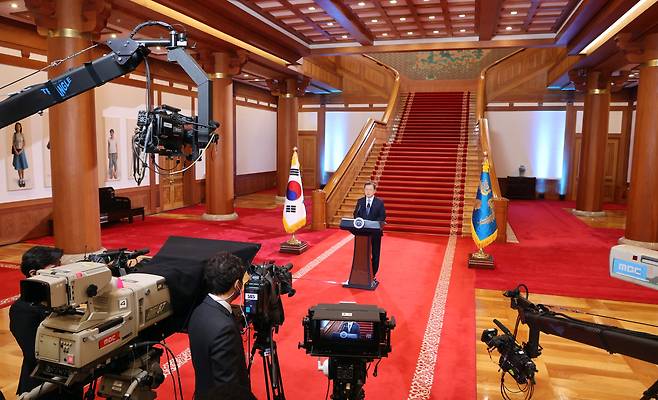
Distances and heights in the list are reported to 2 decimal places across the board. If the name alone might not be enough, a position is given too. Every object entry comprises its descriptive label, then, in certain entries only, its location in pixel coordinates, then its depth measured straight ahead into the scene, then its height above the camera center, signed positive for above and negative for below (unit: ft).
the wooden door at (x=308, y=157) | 63.87 -1.18
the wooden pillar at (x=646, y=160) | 28.84 -0.35
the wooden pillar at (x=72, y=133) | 22.33 +0.49
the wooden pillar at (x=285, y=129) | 50.36 +1.92
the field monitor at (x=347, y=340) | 7.97 -3.13
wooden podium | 20.52 -4.63
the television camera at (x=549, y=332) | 8.25 -3.33
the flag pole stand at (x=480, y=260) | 24.41 -5.48
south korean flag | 28.04 -3.26
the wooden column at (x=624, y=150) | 52.37 +0.37
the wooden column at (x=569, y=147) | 53.98 +0.61
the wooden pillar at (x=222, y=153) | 36.55 -0.49
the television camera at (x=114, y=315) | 6.84 -2.63
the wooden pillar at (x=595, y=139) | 42.16 +1.21
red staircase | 34.78 -1.47
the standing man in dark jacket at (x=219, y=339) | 7.12 -2.83
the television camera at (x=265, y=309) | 8.40 -2.81
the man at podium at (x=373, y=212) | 21.80 -2.78
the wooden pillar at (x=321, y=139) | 63.16 +1.19
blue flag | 24.90 -3.33
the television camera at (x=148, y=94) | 9.33 +0.95
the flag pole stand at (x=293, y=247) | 27.17 -5.50
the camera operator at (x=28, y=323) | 8.36 -3.09
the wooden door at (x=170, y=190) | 42.19 -3.97
